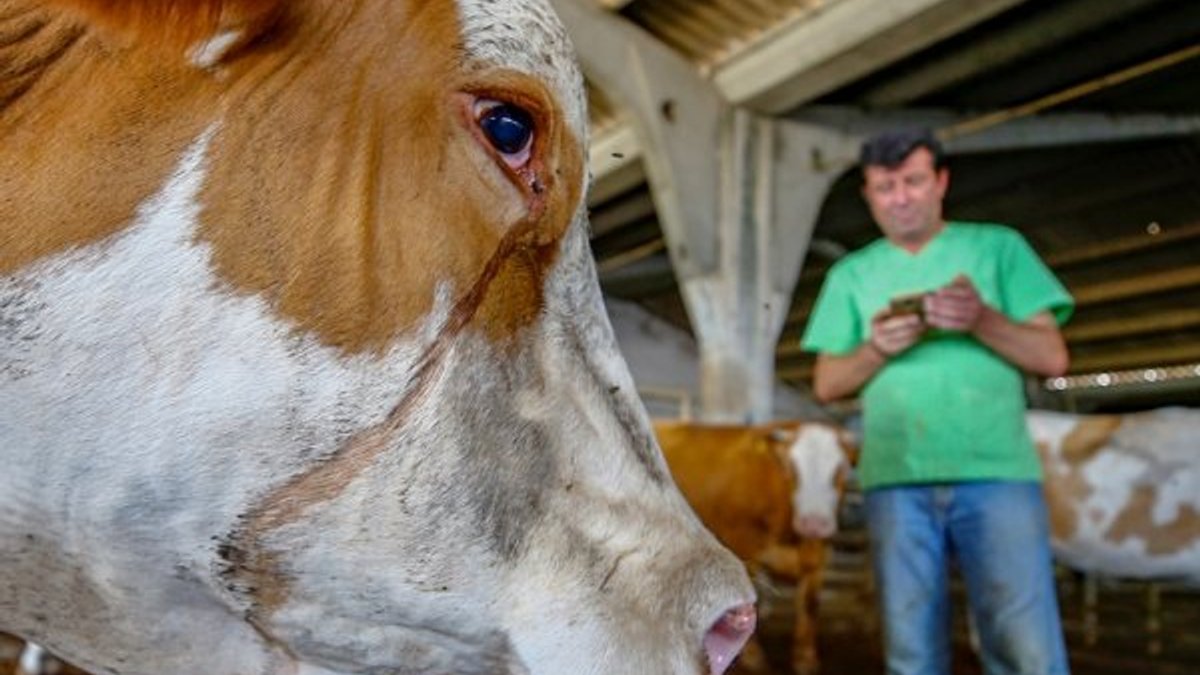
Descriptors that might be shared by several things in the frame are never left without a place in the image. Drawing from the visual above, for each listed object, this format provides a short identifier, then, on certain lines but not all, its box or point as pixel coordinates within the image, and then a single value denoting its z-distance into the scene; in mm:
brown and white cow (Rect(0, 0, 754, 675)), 756
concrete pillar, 6281
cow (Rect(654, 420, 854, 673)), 6555
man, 2213
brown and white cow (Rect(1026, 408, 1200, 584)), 5559
